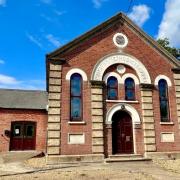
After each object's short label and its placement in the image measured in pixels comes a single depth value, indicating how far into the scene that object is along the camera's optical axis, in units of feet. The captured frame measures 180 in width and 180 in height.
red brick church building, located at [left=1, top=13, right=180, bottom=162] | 37.94
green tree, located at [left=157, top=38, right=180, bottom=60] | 81.44
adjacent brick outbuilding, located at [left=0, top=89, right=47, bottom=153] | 53.29
